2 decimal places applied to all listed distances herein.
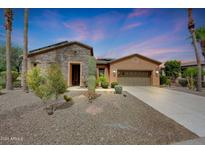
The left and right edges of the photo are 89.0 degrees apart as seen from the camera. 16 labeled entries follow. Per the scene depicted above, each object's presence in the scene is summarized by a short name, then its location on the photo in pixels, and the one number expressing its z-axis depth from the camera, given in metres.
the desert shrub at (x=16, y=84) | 10.15
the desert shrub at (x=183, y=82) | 13.17
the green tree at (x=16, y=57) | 18.73
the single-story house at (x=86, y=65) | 9.95
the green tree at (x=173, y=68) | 15.42
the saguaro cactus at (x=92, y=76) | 5.34
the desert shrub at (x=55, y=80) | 3.87
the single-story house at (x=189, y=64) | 16.85
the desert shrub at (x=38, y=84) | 3.76
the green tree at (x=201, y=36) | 10.33
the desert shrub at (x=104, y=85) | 9.88
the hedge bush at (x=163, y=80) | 13.45
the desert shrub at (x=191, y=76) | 10.79
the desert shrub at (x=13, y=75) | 10.00
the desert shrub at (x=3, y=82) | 9.32
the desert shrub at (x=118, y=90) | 7.24
